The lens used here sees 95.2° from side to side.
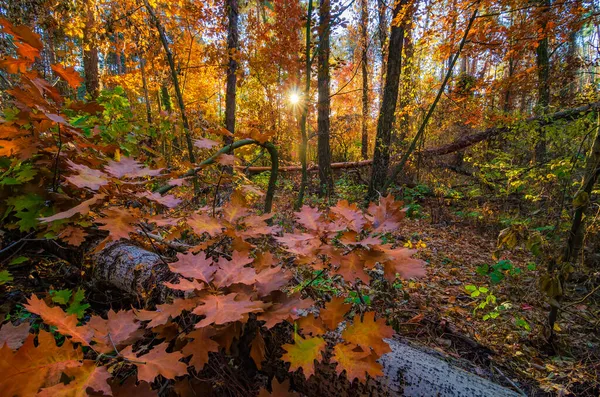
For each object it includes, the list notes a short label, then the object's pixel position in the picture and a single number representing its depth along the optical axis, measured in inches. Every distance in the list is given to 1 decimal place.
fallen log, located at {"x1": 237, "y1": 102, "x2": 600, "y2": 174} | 184.4
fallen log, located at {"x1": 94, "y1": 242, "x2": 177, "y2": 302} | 52.6
